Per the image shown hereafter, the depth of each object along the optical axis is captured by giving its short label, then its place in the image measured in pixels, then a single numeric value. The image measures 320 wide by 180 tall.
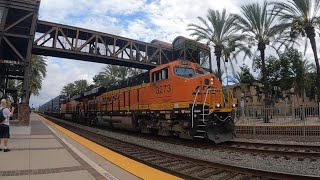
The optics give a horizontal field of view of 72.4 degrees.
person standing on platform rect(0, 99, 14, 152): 7.20
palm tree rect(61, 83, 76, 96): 65.18
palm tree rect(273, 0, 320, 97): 16.23
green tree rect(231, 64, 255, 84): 27.11
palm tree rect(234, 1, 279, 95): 18.30
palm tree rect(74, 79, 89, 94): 58.73
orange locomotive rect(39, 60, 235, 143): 9.05
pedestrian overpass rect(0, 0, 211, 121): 16.63
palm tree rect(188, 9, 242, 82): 19.99
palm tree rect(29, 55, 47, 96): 32.30
